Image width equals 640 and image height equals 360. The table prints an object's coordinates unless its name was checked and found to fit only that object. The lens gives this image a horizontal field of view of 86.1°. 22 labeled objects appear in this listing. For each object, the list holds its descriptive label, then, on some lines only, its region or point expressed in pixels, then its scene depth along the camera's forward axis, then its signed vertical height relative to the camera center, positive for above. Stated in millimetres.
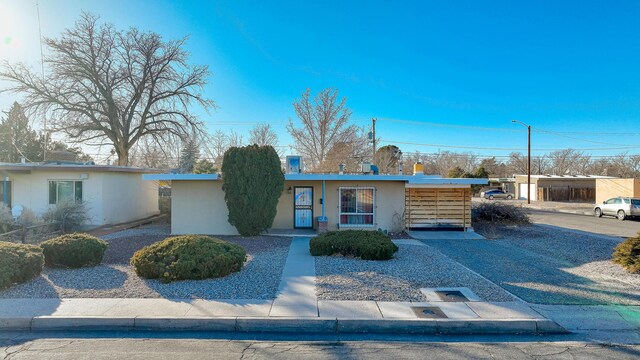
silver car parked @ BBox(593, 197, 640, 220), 22219 -1595
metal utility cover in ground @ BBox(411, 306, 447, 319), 5262 -2057
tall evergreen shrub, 12820 -171
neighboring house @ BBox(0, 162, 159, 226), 15492 -310
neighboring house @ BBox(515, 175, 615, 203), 40625 -529
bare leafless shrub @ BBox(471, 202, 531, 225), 17375 -1592
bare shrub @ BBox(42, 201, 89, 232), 14023 -1488
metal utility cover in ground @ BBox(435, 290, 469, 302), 6090 -2070
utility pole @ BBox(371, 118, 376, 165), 28819 +4719
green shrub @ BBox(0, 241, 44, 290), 6333 -1617
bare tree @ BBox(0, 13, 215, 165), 25156 +7153
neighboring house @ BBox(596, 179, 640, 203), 33469 -382
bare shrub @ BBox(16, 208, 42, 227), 12883 -1507
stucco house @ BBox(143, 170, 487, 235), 14250 -882
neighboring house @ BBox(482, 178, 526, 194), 52100 -121
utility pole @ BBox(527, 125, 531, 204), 35250 +4495
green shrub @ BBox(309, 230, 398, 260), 8953 -1711
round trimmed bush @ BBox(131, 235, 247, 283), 6981 -1673
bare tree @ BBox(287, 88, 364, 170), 32938 +4746
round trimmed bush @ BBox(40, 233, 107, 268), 7859 -1657
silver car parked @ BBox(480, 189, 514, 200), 44919 -1543
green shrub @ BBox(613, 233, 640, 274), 8094 -1737
